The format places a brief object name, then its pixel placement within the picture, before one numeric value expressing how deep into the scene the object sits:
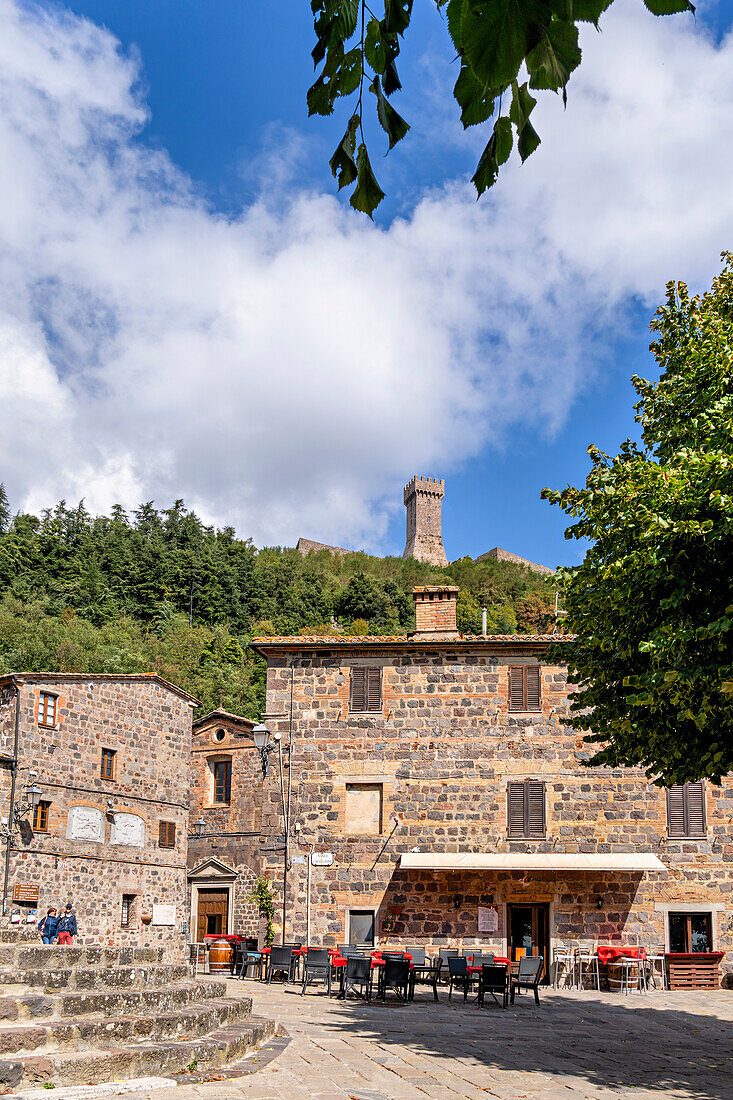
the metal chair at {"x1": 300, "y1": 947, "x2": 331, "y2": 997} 16.05
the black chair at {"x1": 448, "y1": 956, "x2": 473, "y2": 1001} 15.66
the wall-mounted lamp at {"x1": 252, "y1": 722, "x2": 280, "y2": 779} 19.89
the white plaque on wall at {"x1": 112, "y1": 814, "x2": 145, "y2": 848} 24.45
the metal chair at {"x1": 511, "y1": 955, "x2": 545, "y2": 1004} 15.23
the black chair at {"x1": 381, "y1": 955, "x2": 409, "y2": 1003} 15.15
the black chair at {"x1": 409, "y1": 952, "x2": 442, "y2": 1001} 15.60
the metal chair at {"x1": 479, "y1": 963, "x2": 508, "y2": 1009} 14.72
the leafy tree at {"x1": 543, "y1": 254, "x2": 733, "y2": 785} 8.90
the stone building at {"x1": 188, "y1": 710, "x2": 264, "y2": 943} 22.66
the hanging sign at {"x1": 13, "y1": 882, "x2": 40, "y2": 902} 21.19
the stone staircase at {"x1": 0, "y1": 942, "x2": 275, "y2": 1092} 7.08
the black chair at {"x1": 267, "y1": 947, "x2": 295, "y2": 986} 17.22
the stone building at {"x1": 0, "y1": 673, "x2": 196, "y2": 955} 22.02
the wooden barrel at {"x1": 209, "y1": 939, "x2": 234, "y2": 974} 20.81
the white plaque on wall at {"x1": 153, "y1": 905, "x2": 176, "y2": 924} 24.78
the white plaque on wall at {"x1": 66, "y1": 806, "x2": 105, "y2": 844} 23.20
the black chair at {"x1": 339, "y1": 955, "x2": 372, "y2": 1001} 15.19
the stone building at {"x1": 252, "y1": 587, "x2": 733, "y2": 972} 19.66
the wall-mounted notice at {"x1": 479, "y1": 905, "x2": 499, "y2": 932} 19.72
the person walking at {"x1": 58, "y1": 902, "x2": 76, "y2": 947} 17.27
